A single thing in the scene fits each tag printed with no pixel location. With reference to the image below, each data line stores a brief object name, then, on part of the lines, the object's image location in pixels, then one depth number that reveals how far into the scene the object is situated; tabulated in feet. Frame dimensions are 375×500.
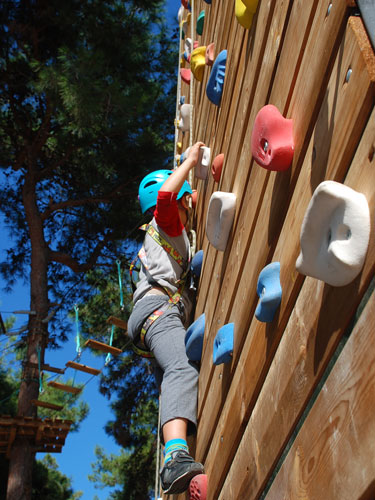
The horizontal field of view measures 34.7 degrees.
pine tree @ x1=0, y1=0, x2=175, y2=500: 25.27
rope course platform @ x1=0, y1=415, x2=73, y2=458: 19.22
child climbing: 5.82
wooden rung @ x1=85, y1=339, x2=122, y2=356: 17.13
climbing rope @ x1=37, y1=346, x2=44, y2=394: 21.04
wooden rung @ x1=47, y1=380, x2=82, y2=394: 19.92
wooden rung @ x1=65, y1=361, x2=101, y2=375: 19.10
